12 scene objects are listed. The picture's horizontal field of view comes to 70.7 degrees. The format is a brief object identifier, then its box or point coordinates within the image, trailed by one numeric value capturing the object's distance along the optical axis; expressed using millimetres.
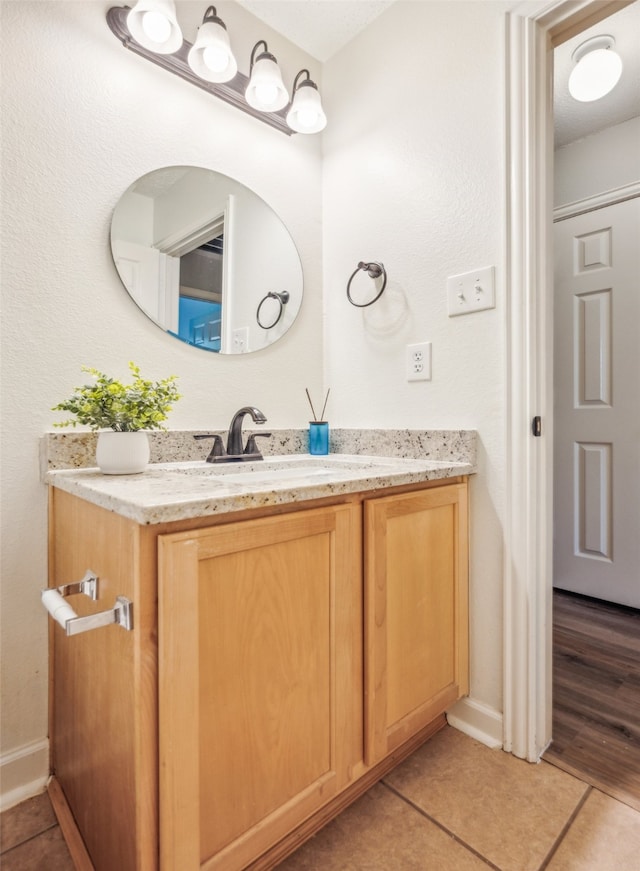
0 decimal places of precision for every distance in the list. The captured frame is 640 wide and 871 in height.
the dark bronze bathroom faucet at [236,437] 1353
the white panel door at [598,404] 2064
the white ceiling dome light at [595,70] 1576
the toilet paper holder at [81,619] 652
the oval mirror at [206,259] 1270
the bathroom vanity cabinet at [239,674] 675
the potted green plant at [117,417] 1030
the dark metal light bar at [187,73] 1196
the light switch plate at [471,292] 1229
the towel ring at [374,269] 1505
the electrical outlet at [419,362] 1386
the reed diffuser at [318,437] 1582
